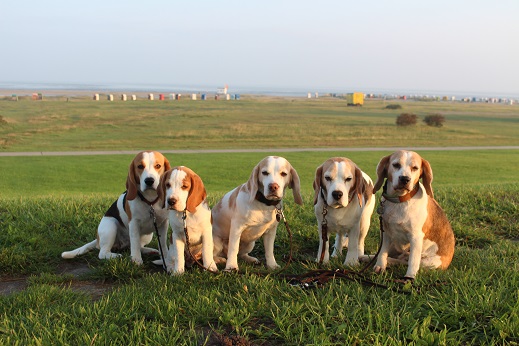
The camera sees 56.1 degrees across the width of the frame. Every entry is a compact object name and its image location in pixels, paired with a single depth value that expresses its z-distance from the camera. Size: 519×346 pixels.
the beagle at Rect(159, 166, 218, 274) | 4.83
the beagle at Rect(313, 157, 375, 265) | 4.99
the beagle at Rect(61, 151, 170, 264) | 5.28
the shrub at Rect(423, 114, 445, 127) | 44.50
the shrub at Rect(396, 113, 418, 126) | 43.81
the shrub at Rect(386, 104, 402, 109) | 77.88
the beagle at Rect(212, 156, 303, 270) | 5.00
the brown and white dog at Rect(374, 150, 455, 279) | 4.79
